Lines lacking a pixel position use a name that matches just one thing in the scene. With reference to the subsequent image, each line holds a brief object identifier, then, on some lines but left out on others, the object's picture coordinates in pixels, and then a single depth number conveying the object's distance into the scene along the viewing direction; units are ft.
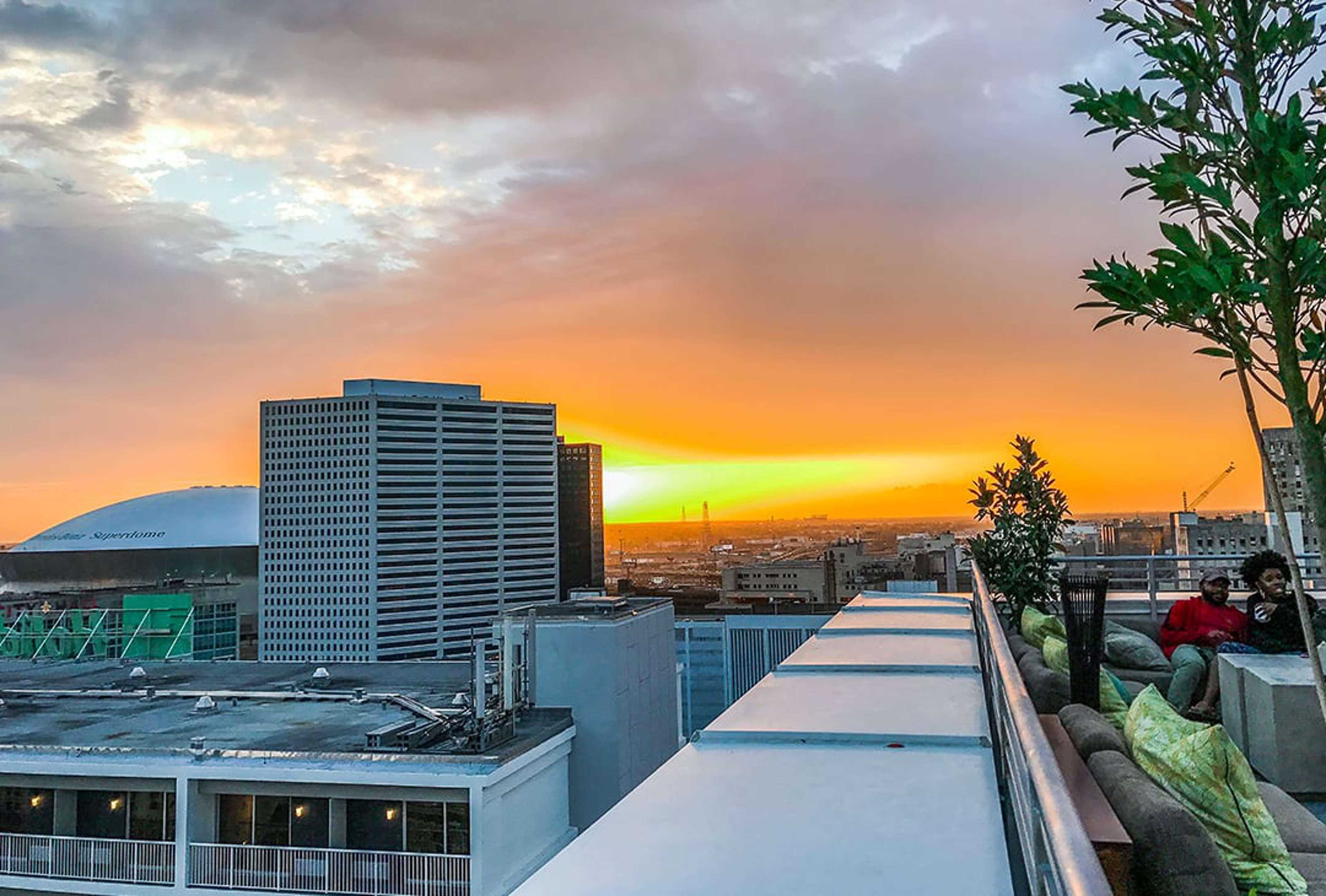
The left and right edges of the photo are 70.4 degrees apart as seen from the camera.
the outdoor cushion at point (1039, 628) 18.79
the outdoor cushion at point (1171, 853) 6.81
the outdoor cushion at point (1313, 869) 8.96
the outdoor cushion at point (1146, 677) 18.81
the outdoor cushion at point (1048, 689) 13.76
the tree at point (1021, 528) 25.88
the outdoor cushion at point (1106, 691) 13.08
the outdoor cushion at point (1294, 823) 10.29
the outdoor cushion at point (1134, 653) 19.48
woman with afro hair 17.69
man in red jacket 17.21
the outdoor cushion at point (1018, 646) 17.44
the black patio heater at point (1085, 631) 13.41
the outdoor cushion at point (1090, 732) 9.38
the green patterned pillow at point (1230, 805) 8.09
